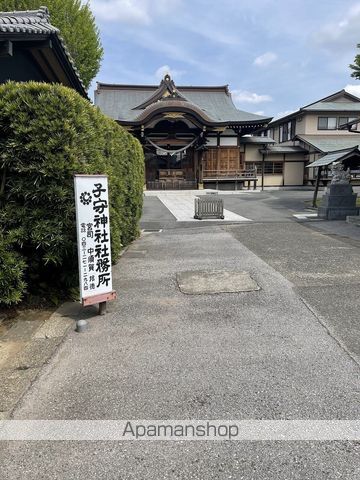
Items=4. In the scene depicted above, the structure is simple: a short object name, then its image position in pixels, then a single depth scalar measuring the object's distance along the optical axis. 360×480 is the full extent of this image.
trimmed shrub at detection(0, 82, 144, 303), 3.66
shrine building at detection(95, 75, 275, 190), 25.47
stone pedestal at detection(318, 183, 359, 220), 13.12
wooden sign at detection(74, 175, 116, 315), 3.62
